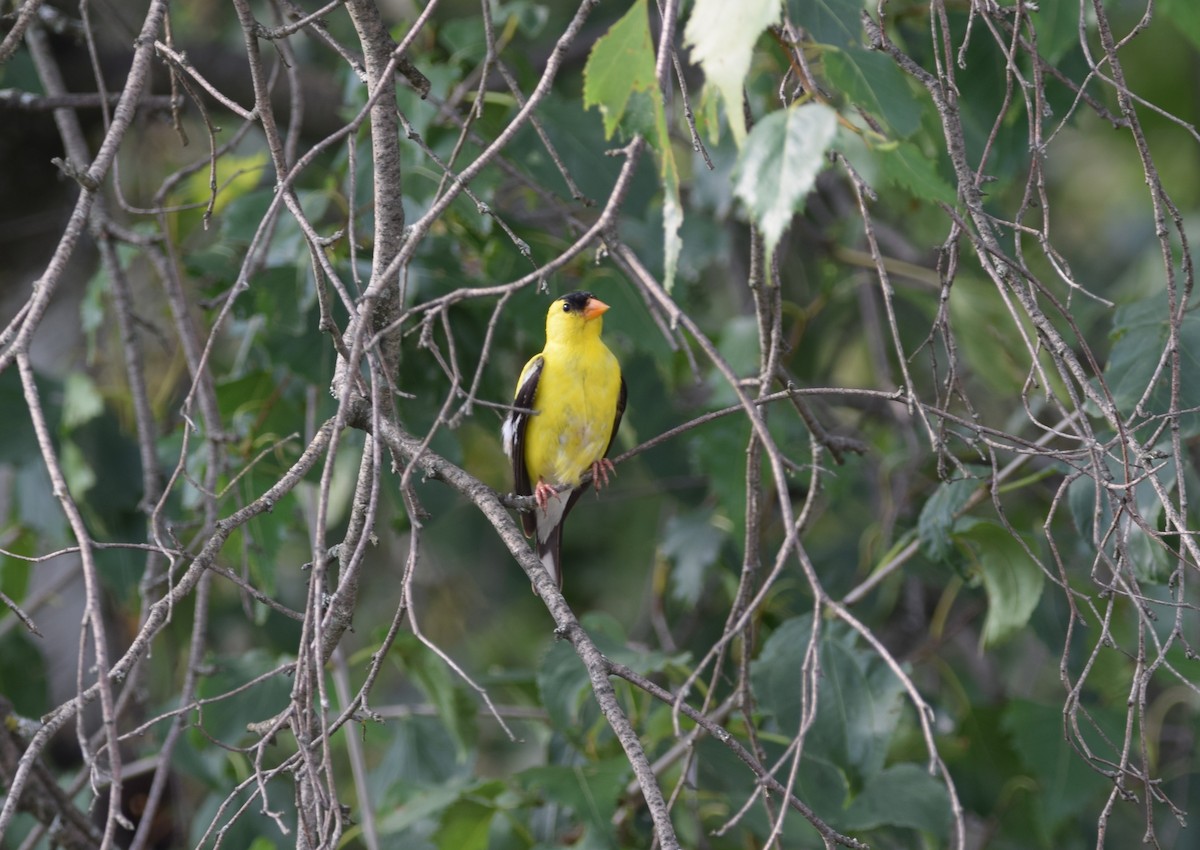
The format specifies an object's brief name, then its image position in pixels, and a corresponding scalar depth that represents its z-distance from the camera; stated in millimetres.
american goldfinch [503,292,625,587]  8047
